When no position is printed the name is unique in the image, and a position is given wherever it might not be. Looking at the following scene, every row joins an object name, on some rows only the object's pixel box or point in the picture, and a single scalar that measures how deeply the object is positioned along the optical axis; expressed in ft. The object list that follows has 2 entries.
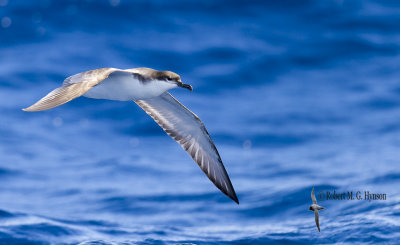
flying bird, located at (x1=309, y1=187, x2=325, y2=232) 71.49
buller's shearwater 61.16
